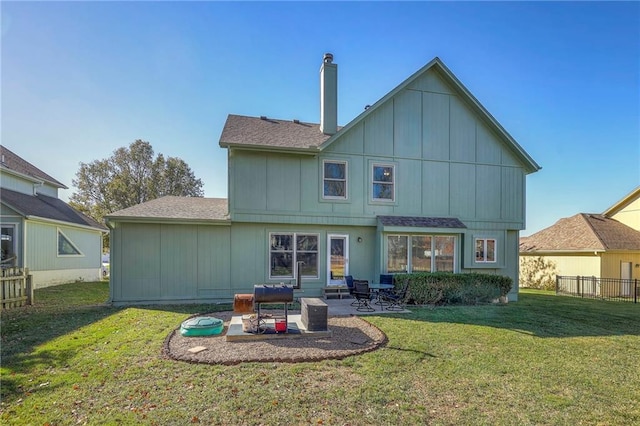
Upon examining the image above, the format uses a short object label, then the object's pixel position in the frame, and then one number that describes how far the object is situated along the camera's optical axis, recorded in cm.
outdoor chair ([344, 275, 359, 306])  1063
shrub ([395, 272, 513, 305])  1085
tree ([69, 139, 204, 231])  3203
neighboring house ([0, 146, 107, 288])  1389
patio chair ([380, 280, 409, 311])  1002
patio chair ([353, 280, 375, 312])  962
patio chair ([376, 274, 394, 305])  1187
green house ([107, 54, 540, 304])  1123
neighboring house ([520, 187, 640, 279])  1831
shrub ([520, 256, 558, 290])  2077
